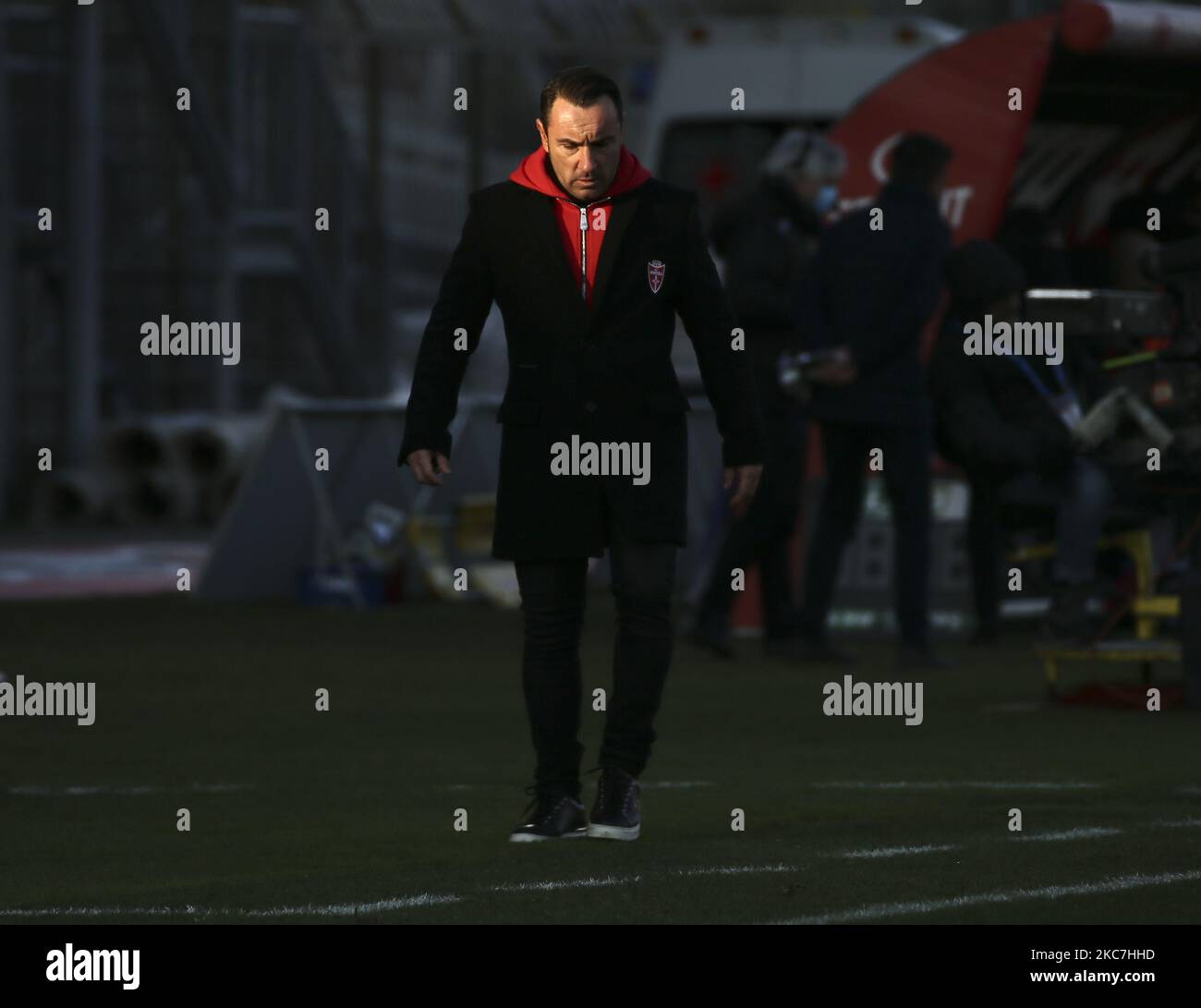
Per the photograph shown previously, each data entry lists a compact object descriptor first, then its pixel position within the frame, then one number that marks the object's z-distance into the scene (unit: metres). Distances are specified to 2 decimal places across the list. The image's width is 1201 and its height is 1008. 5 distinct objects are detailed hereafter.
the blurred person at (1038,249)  13.67
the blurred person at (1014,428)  10.54
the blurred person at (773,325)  12.41
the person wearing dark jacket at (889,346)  11.84
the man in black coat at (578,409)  6.92
